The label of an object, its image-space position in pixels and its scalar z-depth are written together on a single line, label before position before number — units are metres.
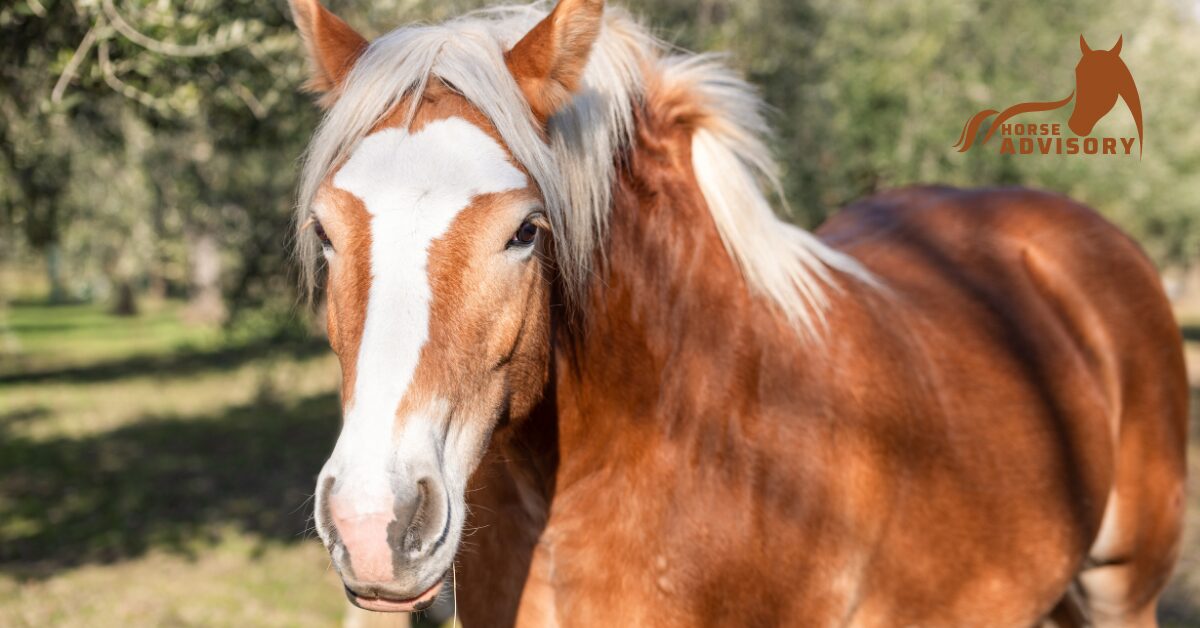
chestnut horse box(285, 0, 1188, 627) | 1.78
